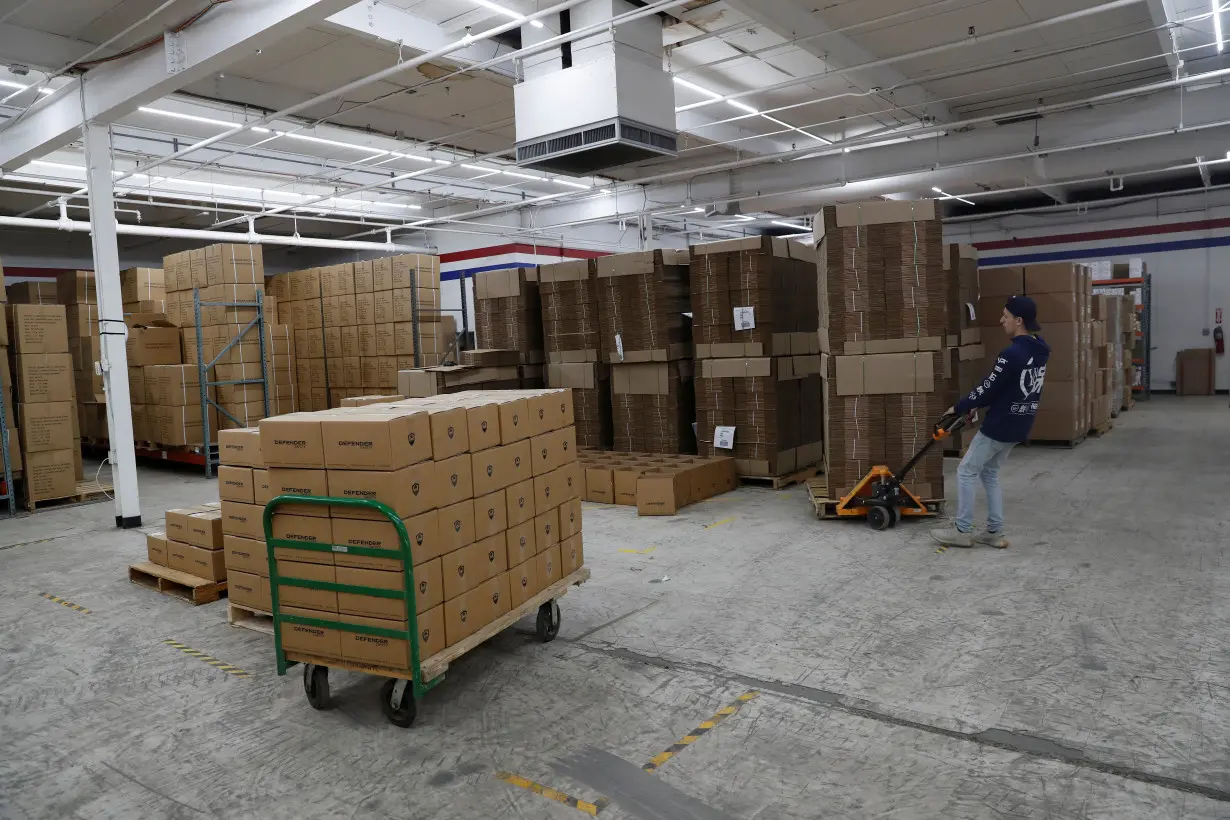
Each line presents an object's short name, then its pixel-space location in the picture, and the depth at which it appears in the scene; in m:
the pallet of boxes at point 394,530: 3.27
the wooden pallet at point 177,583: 5.39
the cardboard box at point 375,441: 3.21
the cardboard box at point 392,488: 3.22
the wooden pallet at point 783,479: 8.28
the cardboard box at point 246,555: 4.64
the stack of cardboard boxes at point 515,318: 9.79
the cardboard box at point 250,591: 4.60
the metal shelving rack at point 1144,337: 16.34
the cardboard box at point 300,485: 3.37
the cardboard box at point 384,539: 3.26
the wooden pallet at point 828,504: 6.73
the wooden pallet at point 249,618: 4.56
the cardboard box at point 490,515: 3.71
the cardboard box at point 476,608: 3.53
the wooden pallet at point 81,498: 9.19
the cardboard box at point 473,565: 3.51
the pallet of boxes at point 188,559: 5.44
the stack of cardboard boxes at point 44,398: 9.03
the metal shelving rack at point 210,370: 10.93
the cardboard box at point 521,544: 3.96
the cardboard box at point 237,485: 4.82
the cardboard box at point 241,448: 4.77
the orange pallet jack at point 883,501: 6.45
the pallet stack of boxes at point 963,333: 8.71
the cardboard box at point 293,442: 3.36
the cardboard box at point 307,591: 3.44
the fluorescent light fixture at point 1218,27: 7.68
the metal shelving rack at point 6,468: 8.71
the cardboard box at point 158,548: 5.80
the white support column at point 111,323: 7.75
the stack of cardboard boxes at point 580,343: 9.30
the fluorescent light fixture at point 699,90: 9.49
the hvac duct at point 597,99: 6.87
